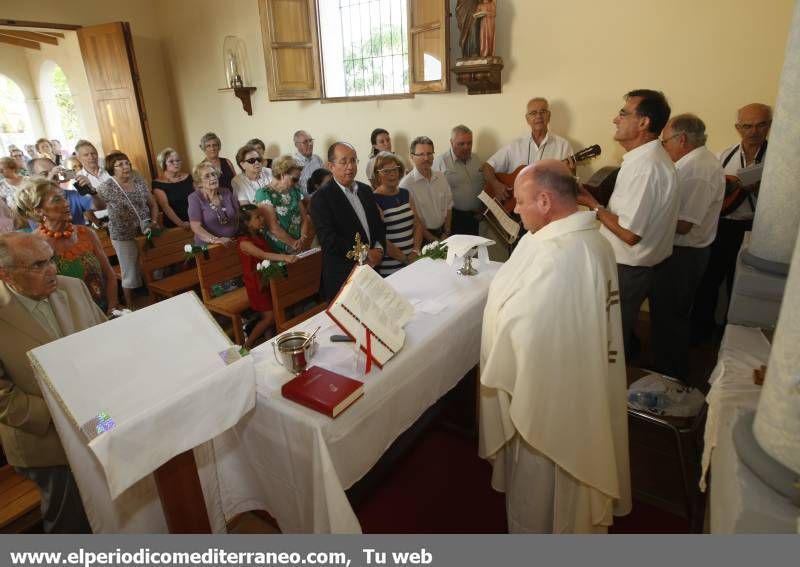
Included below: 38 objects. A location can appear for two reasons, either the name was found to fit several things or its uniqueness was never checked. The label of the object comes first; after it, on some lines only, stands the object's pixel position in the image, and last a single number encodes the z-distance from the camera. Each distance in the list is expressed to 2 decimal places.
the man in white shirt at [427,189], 4.56
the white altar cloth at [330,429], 1.76
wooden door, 7.22
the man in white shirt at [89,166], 5.93
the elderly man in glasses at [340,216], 3.41
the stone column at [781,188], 2.05
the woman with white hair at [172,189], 5.73
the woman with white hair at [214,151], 6.33
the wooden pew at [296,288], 3.96
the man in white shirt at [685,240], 3.37
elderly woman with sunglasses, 5.80
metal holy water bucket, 1.96
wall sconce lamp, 7.47
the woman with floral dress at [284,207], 4.39
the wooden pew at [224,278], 4.19
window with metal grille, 6.16
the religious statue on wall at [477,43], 4.99
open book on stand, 1.99
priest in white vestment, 1.94
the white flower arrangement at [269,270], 3.84
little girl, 4.04
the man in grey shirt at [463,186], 5.35
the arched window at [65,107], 12.17
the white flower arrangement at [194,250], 4.23
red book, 1.75
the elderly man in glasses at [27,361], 1.92
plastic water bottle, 3.09
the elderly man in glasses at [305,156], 6.34
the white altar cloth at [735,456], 1.25
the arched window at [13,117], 12.53
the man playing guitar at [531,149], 4.93
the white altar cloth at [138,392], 1.44
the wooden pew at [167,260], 4.90
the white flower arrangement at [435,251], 3.33
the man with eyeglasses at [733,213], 3.95
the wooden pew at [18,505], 2.21
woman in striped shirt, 3.88
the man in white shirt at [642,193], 2.99
